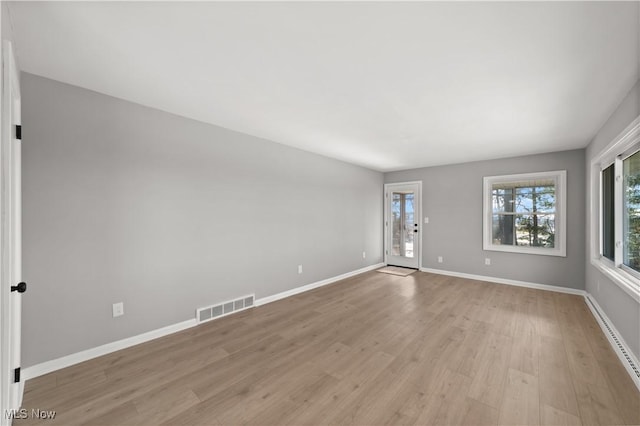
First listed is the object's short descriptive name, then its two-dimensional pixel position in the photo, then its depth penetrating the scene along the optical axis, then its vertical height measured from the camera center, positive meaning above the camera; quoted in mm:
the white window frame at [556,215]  4418 -16
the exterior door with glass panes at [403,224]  6082 -262
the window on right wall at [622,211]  2549 +35
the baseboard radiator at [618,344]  2109 -1227
